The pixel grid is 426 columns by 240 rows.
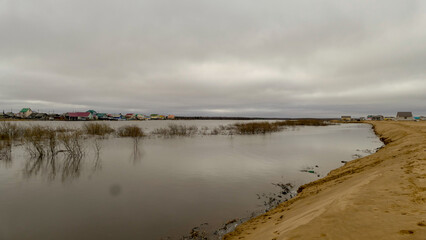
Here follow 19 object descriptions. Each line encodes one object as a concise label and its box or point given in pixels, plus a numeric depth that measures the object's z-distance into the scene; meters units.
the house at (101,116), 134.62
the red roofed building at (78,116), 113.25
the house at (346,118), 180.30
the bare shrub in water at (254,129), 50.47
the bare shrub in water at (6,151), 18.79
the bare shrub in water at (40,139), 19.92
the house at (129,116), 163.86
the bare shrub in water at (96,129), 37.00
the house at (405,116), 126.62
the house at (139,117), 172.07
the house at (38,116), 116.65
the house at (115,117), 142.12
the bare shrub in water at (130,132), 37.22
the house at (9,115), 113.95
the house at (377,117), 163.75
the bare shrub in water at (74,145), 20.05
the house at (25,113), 115.06
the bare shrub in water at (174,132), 43.06
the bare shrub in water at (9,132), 28.78
